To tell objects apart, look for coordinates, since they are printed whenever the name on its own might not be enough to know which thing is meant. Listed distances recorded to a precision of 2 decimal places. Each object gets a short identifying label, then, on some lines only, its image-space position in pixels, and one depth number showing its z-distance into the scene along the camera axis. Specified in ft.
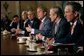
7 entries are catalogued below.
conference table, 8.99
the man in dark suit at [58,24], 11.23
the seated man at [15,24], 18.56
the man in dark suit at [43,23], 13.91
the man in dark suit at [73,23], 10.14
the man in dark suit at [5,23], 19.47
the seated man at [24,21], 17.75
